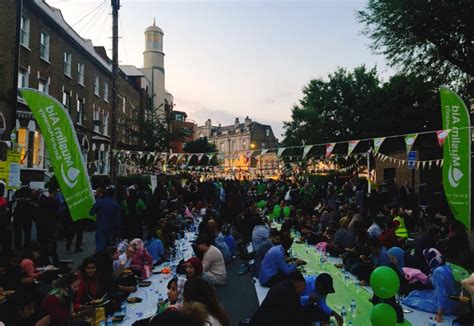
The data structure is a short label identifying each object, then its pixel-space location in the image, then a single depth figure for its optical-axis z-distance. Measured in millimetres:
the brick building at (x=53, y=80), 17484
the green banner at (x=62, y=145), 8273
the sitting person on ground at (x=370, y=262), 7809
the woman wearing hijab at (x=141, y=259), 8766
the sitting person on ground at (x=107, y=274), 6746
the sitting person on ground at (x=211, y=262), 8227
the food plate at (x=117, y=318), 6223
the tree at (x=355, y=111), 29469
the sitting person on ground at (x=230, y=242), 11625
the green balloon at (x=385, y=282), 5613
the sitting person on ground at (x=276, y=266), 7781
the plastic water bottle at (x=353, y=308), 6848
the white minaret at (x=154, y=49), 61375
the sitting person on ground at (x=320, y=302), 5703
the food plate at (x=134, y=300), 7230
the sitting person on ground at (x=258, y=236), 11109
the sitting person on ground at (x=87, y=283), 6043
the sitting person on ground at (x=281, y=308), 4285
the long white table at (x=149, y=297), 6531
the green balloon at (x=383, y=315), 5457
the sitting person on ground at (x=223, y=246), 10594
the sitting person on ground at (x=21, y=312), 4777
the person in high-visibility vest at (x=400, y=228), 11722
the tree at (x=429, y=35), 17594
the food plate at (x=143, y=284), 8336
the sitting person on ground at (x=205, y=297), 4199
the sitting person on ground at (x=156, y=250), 10242
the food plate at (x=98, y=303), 5865
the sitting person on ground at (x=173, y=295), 5695
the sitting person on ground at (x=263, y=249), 8958
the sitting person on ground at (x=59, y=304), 4629
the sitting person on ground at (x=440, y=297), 6234
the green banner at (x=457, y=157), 8422
